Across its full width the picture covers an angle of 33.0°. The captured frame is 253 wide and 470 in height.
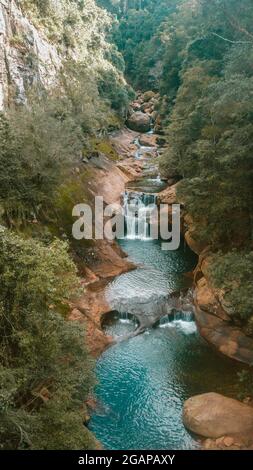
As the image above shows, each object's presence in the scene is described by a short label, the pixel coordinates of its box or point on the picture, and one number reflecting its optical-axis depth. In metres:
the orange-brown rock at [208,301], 24.70
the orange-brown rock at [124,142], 63.33
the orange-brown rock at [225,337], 22.64
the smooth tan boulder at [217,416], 17.61
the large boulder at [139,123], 75.38
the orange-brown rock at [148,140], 68.69
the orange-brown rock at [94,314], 23.92
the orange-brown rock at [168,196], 42.00
